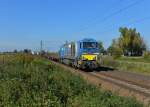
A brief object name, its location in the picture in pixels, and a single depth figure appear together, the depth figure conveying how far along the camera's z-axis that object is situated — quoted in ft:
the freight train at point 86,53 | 51.09
